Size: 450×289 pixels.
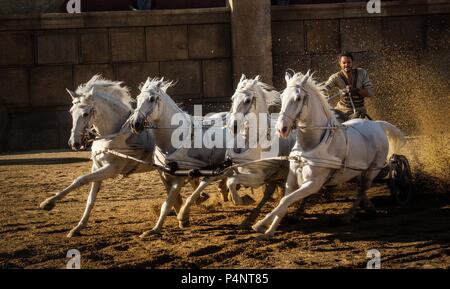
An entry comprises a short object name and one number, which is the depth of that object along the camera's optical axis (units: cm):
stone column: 1966
